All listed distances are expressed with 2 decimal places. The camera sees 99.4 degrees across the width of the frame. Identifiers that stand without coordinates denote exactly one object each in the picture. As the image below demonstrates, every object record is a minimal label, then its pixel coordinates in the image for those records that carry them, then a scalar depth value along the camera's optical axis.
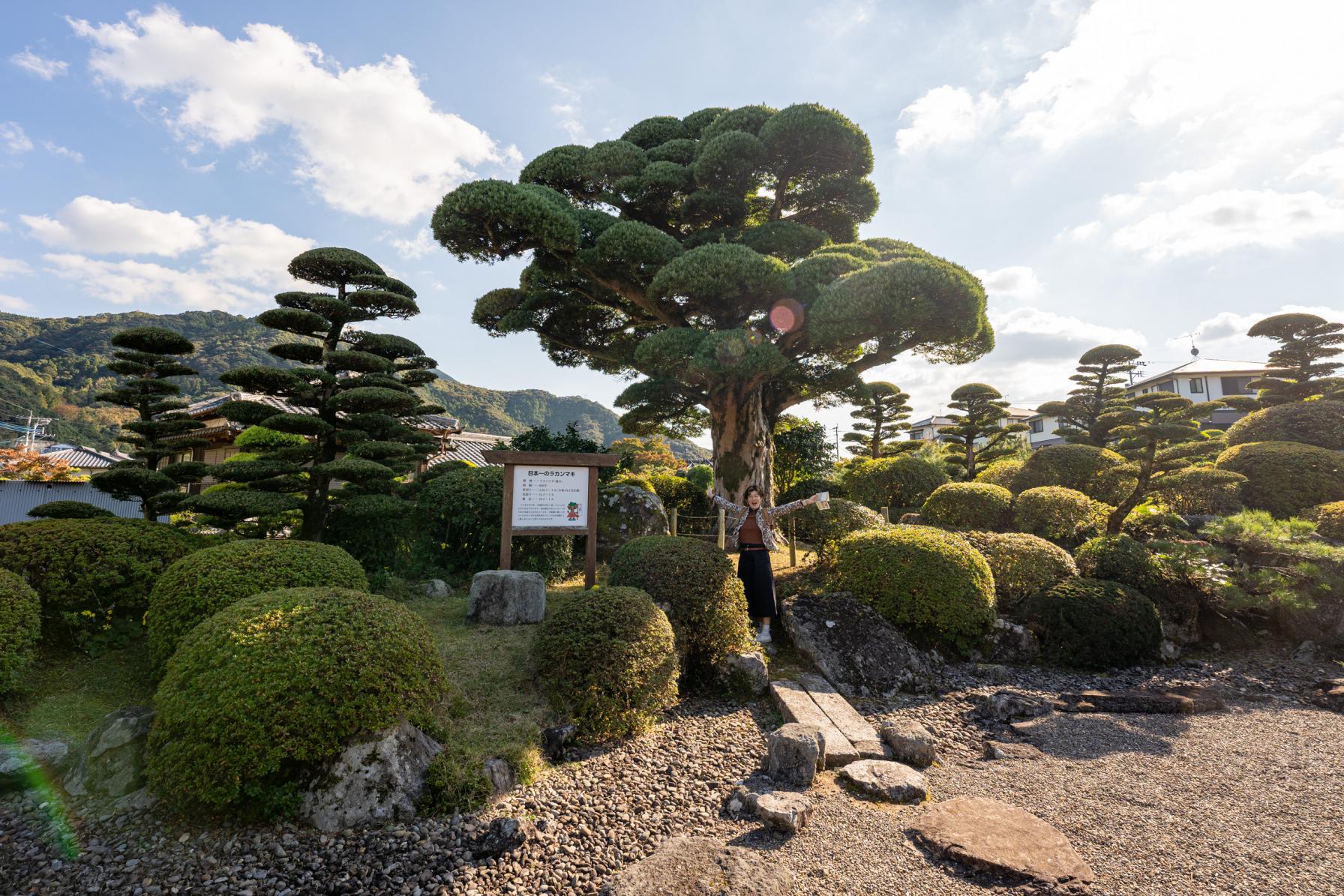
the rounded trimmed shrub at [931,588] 5.71
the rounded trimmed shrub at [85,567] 4.10
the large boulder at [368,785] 2.72
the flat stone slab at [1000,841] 2.74
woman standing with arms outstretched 5.70
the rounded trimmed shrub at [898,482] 12.31
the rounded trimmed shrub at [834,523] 7.40
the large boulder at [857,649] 5.20
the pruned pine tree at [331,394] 6.80
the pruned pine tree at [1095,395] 15.33
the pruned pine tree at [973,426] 17.48
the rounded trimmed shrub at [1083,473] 10.77
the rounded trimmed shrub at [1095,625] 5.83
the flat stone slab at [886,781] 3.48
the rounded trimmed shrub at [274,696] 2.66
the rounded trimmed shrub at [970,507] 9.31
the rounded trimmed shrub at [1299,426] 10.55
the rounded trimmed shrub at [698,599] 4.89
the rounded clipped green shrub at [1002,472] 11.77
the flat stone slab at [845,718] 4.03
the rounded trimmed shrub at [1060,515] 8.66
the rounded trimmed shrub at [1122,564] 6.58
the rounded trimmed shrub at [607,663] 3.81
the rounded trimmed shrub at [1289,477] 8.85
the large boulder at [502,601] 5.26
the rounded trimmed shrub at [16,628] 3.37
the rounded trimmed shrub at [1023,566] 6.59
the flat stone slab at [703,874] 2.53
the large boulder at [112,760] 2.88
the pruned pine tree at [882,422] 20.73
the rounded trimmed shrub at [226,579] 3.74
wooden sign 5.96
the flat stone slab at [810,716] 3.87
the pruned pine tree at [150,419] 6.70
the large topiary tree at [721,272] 7.57
